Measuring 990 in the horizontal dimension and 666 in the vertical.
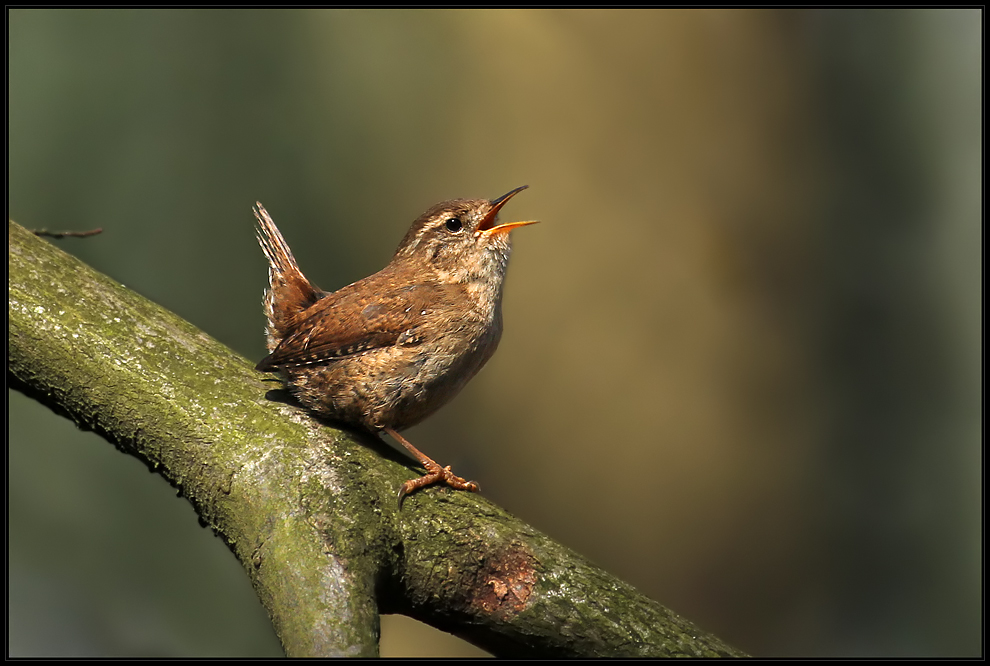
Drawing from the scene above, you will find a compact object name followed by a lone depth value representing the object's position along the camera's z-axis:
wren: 5.55
